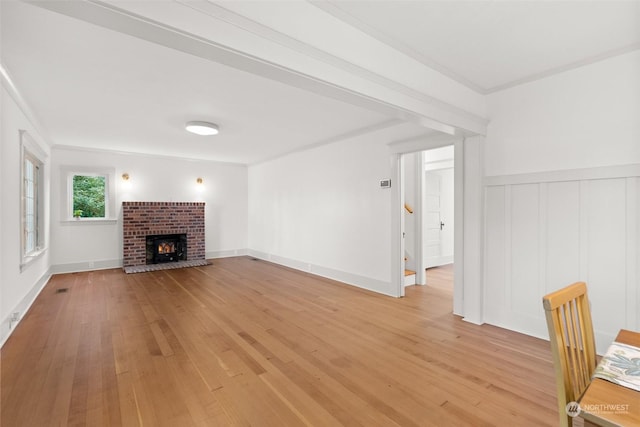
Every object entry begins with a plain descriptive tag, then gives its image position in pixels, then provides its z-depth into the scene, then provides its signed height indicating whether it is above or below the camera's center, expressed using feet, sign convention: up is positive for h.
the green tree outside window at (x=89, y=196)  20.10 +1.15
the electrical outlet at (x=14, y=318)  9.92 -3.81
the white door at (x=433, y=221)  21.38 -0.60
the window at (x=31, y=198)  11.76 +0.65
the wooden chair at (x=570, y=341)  3.34 -1.73
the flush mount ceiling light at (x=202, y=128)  13.93 +4.15
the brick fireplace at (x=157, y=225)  20.97 -1.00
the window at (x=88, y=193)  19.49 +1.34
